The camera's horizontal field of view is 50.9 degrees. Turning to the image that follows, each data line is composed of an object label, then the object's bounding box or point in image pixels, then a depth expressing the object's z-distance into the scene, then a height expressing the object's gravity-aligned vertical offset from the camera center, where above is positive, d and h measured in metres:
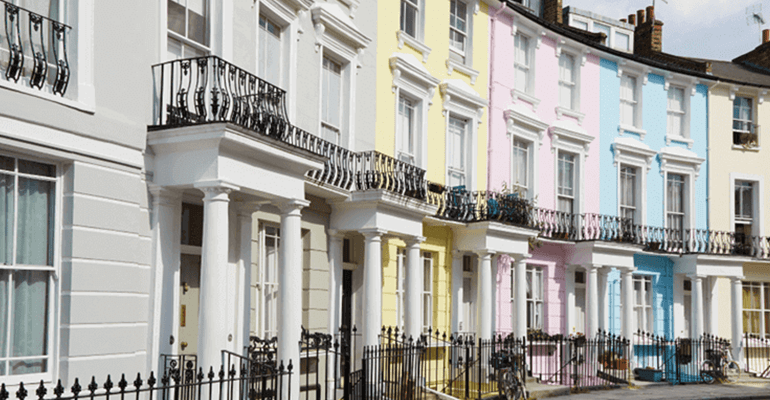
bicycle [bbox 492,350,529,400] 15.20 -2.07
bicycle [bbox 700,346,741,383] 21.95 -2.66
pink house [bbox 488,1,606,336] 19.84 +3.28
